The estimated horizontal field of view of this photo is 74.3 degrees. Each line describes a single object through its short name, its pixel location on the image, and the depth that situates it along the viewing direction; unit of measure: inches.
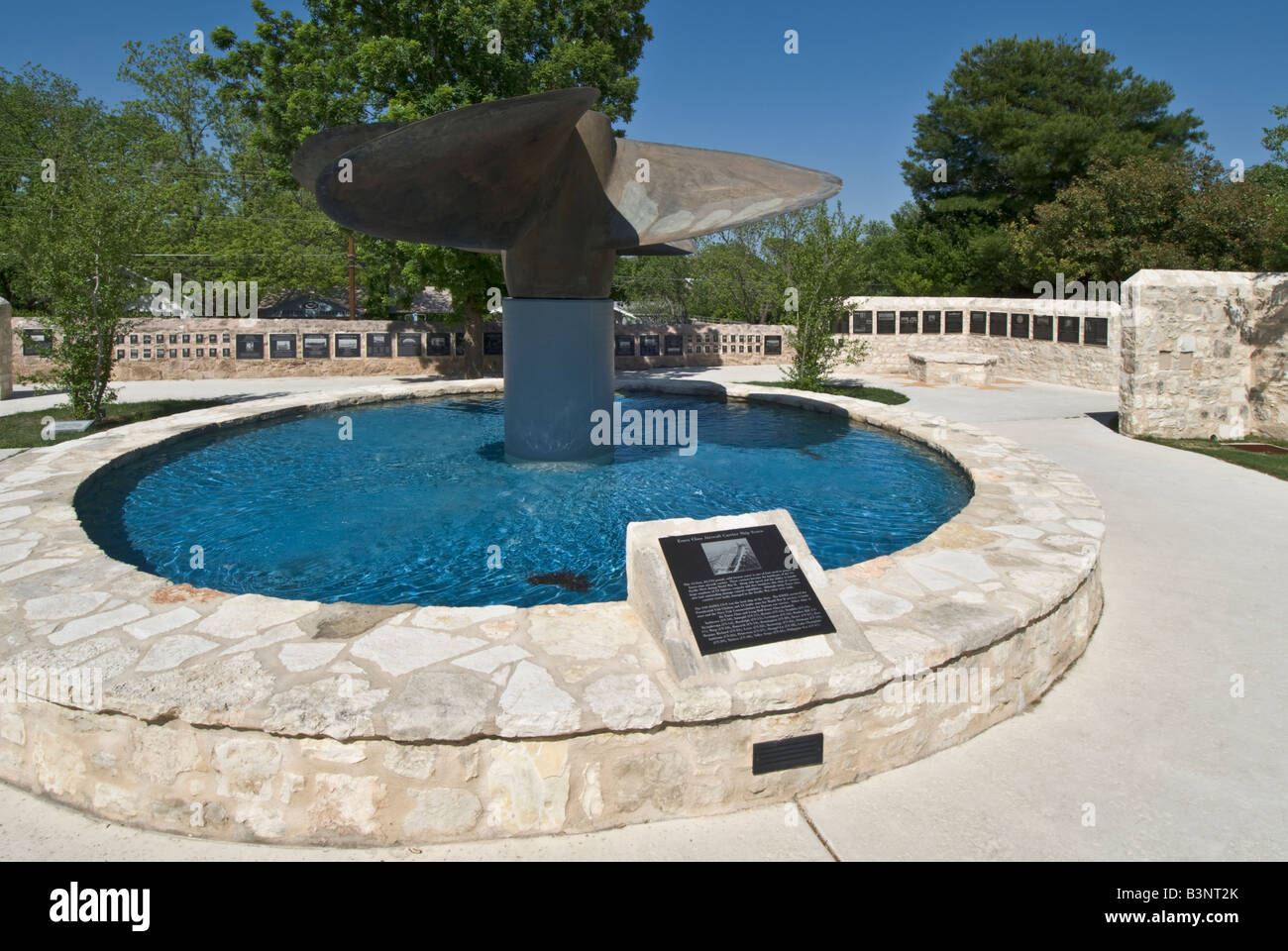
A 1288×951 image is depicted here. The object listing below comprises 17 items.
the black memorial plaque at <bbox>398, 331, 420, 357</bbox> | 797.9
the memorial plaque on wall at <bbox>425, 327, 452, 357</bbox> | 802.8
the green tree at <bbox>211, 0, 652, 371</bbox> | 657.6
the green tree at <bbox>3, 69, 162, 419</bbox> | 466.9
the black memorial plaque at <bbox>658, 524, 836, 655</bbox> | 165.8
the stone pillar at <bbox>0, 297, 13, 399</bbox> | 621.6
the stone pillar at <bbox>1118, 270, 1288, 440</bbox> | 470.3
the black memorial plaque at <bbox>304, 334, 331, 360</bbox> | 775.1
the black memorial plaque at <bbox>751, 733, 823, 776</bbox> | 152.7
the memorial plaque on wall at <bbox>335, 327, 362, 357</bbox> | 786.2
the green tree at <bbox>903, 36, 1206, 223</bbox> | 1242.0
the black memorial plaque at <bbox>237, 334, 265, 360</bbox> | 758.5
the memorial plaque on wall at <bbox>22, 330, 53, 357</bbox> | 473.7
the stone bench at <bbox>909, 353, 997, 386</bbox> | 735.1
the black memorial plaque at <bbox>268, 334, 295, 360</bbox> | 764.6
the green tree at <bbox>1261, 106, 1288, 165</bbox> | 441.7
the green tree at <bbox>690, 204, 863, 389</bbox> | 629.0
